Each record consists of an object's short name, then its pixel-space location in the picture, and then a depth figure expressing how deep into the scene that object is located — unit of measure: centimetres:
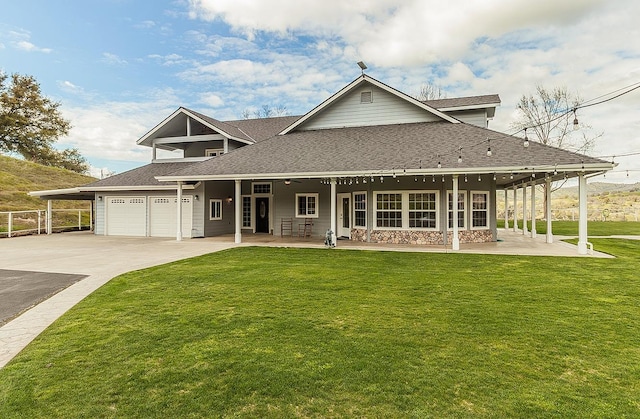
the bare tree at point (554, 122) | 2806
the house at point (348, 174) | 1229
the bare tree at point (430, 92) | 3508
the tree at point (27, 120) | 3400
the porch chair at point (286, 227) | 1716
